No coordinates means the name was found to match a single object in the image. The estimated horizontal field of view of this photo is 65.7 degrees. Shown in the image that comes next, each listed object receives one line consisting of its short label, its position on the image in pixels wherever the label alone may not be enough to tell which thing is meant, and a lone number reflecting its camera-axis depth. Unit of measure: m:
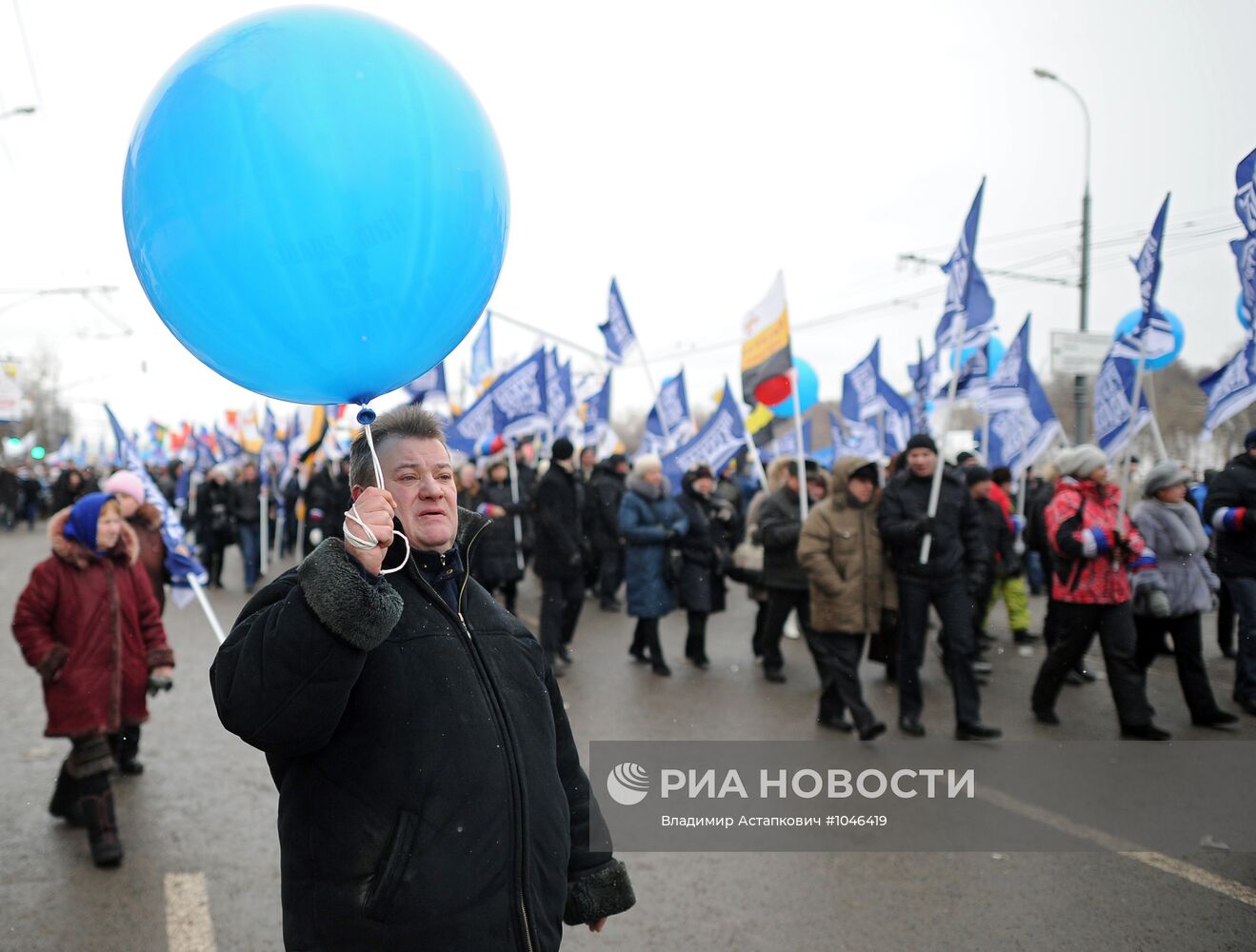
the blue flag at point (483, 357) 18.11
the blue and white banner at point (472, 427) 12.47
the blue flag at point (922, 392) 16.88
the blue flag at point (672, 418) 15.93
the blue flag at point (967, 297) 7.89
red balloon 9.30
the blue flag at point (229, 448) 22.25
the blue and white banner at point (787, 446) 14.42
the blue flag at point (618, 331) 13.21
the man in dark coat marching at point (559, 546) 8.52
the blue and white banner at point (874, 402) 16.22
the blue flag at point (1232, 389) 6.37
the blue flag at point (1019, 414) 11.93
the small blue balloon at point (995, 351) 17.41
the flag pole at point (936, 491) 6.53
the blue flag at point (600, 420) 18.59
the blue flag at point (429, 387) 13.64
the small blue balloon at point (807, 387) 17.56
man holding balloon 1.86
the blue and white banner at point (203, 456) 25.52
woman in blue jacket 8.68
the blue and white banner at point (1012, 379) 11.89
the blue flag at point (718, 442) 11.13
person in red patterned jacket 6.49
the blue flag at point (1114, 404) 8.15
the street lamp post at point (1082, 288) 17.19
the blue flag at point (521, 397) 12.70
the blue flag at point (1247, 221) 5.88
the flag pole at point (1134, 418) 6.65
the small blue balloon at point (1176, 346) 9.41
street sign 15.73
